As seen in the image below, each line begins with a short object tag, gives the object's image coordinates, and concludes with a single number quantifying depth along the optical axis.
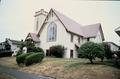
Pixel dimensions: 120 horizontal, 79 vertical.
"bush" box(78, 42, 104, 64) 8.68
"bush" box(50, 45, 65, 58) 13.57
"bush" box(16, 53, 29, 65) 10.07
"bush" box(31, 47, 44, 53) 14.08
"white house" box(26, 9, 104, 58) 13.99
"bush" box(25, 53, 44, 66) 9.73
